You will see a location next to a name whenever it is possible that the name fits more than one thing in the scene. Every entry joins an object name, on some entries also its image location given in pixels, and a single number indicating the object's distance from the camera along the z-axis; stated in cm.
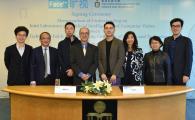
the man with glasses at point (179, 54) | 415
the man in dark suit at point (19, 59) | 397
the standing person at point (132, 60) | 400
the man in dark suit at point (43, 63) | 398
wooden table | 310
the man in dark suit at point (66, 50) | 425
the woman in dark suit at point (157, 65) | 399
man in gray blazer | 399
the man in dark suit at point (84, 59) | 397
